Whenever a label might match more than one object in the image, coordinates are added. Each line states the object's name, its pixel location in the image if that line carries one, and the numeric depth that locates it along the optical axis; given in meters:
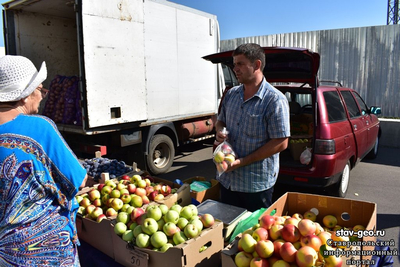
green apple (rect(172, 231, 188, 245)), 2.14
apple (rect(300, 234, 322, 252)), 1.89
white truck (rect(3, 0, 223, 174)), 5.31
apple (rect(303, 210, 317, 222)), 2.64
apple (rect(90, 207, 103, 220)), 2.73
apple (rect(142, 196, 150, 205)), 3.03
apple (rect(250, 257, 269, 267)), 1.83
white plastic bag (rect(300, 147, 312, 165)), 4.73
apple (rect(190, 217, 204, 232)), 2.20
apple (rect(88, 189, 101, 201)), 3.09
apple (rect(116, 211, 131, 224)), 2.42
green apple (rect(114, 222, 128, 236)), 2.32
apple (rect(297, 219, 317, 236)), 2.01
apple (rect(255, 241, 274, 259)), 1.89
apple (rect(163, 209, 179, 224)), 2.27
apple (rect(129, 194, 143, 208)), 2.90
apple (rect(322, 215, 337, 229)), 2.56
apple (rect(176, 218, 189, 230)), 2.24
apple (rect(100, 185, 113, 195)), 3.11
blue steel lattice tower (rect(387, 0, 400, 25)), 26.66
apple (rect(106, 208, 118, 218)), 2.72
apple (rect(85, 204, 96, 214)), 2.84
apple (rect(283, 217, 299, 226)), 2.19
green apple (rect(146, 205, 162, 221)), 2.30
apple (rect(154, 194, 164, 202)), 3.06
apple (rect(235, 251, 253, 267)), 1.88
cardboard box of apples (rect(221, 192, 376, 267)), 1.82
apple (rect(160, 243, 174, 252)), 2.12
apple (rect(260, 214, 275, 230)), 2.14
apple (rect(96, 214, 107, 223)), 2.61
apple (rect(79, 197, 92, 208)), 2.96
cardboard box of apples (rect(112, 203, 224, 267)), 2.04
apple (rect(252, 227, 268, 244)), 2.01
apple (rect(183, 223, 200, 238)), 2.12
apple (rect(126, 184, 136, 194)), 3.14
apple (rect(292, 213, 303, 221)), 2.47
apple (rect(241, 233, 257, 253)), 1.94
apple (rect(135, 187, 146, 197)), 3.12
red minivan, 4.47
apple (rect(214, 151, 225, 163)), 2.62
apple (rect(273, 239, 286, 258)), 1.94
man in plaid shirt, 2.54
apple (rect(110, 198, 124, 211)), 2.84
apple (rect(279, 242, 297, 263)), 1.84
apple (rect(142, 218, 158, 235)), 2.19
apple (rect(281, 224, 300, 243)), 1.99
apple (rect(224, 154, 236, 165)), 2.61
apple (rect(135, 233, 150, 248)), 2.15
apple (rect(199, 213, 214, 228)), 2.27
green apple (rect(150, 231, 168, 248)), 2.12
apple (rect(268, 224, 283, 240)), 2.05
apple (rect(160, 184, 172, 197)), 3.27
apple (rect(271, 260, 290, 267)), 1.83
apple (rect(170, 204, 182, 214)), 2.42
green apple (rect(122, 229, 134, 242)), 2.27
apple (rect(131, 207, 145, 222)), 2.41
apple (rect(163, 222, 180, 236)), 2.18
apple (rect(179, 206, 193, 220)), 2.33
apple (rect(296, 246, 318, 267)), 1.76
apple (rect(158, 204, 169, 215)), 2.38
